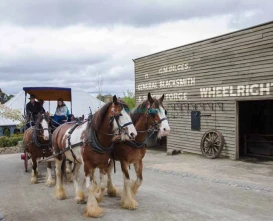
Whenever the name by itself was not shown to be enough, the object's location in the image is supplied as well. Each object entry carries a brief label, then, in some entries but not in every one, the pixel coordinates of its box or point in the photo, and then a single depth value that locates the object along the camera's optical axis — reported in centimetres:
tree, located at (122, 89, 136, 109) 3715
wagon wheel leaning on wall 1331
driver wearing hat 1041
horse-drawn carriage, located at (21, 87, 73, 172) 988
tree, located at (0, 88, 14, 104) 5020
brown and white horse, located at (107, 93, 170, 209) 618
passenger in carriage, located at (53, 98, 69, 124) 1010
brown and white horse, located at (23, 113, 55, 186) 880
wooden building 1202
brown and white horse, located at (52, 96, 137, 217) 564
